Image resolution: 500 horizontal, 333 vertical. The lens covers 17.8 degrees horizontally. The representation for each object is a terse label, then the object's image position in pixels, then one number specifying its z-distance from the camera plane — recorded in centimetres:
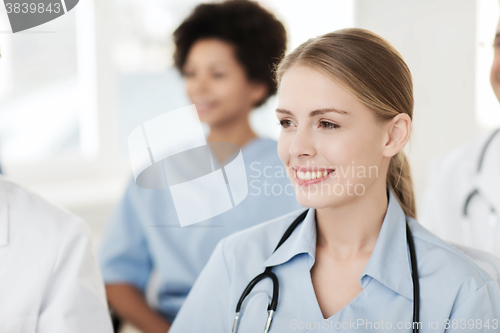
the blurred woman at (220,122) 220
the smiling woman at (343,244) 202
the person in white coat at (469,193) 234
